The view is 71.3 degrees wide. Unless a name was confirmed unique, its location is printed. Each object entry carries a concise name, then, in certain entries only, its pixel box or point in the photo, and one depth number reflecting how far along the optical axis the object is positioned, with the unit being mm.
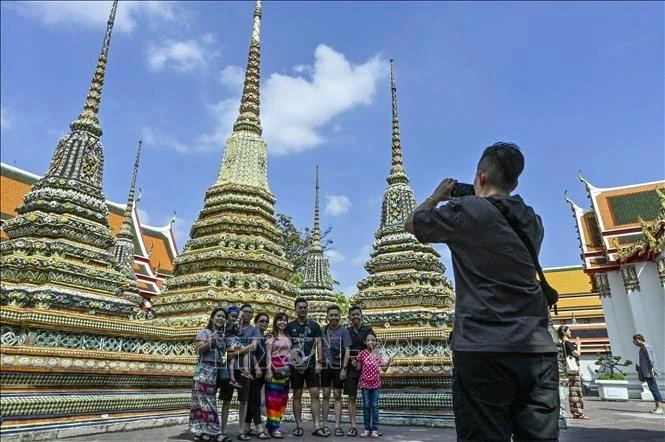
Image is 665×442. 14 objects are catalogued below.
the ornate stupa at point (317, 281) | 18562
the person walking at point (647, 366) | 9695
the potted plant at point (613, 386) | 14688
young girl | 6124
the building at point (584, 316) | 23562
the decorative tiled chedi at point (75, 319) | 5539
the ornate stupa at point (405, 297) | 8414
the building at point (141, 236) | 17922
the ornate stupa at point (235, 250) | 8906
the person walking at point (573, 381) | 8164
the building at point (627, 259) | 16984
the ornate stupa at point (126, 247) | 16500
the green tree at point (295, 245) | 29414
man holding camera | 1758
